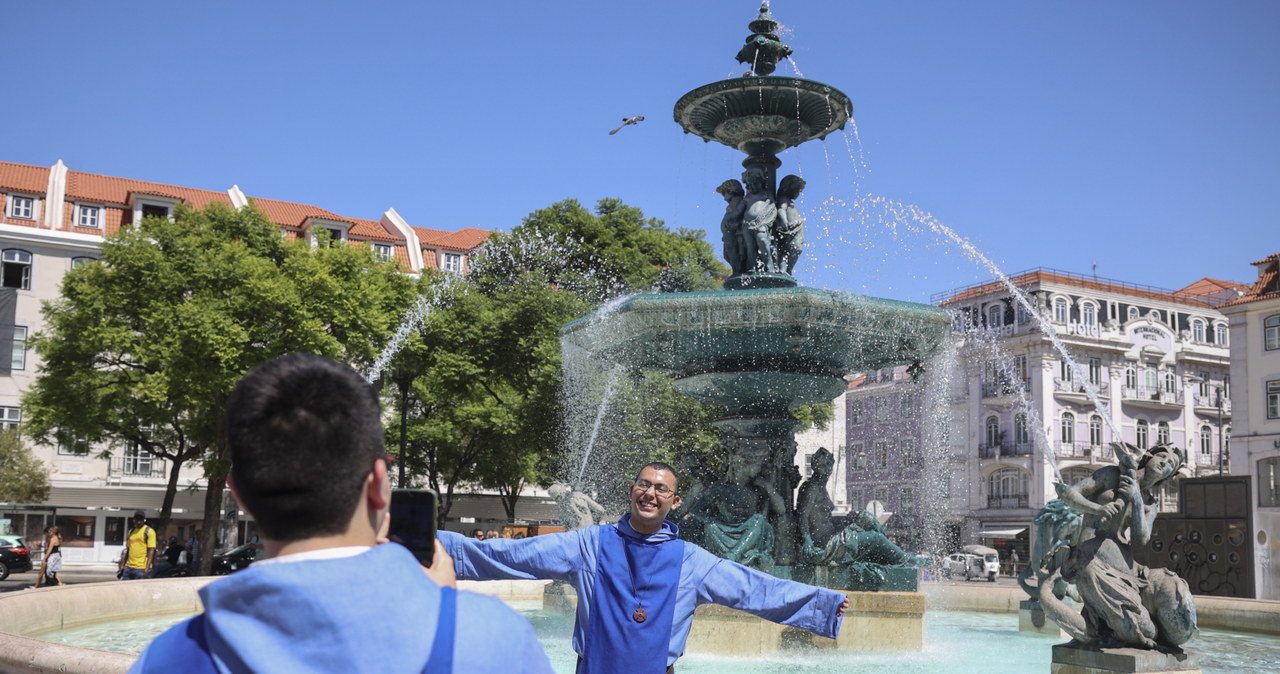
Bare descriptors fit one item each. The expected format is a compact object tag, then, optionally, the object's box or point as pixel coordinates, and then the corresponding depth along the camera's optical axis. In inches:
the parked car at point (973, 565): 1512.1
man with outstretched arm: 151.6
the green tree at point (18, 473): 1609.3
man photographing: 60.0
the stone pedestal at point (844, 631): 368.2
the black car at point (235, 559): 1148.5
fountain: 402.3
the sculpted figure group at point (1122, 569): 277.9
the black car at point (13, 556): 1115.9
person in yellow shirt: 714.2
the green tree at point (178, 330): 1075.3
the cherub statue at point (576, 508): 516.4
